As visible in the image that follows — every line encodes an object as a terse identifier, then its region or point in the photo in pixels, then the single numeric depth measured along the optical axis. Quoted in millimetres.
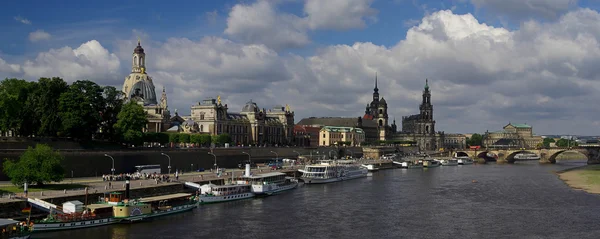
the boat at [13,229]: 42156
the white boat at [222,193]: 67131
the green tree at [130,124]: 91500
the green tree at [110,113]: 93875
